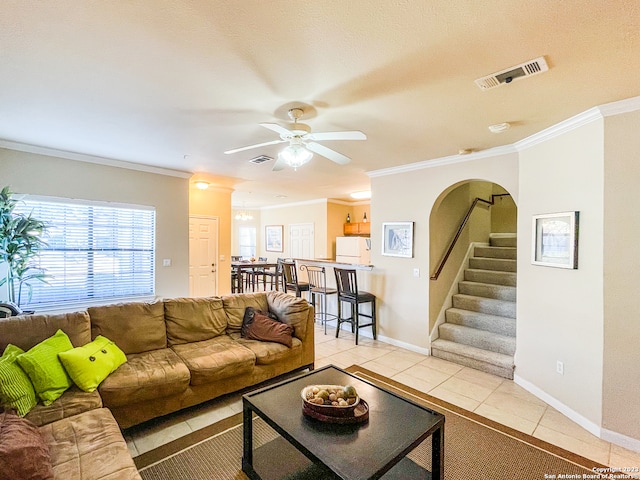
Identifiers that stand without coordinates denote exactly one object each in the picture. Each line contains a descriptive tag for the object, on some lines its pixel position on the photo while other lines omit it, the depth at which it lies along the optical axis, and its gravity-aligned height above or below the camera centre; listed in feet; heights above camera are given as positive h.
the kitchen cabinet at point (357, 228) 26.81 +1.32
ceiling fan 8.13 +2.76
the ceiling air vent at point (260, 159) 13.69 +3.71
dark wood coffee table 5.11 -3.46
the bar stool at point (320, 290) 17.31 -2.57
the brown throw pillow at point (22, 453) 4.21 -3.06
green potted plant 10.85 -0.09
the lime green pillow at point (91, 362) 7.23 -2.98
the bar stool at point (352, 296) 15.56 -2.67
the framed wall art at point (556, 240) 9.21 +0.18
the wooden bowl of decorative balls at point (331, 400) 5.98 -3.10
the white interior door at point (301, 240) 28.96 +0.25
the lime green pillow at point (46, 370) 6.65 -2.84
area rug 6.78 -4.94
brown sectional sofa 5.59 -3.46
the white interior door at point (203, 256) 20.56 -0.95
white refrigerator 25.21 -0.50
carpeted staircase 12.54 -3.29
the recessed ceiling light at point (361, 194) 23.06 +3.69
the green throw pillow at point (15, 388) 6.08 -2.95
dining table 25.17 -1.94
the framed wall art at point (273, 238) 32.55 +0.47
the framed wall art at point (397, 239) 15.05 +0.23
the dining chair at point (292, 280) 18.37 -2.26
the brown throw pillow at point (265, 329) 10.98 -3.11
